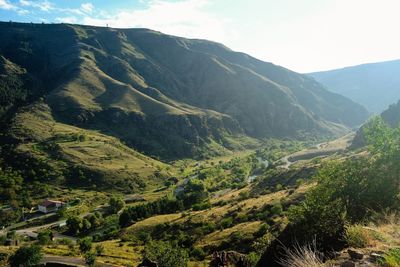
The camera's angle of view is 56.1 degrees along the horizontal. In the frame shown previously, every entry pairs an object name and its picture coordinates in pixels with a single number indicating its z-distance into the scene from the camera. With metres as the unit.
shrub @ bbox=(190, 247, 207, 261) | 82.41
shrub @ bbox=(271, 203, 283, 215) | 89.61
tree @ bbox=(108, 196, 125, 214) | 159.38
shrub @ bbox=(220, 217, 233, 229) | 99.55
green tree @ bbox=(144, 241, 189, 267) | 66.12
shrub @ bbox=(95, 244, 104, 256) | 96.98
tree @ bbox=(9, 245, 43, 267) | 83.62
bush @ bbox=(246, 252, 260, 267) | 24.77
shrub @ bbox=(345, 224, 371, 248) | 12.79
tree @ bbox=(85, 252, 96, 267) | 84.12
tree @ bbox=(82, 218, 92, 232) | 139.38
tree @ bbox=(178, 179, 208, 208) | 154.25
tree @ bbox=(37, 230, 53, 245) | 114.31
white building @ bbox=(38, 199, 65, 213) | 162.50
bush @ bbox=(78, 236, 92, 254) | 102.00
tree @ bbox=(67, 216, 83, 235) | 138.50
